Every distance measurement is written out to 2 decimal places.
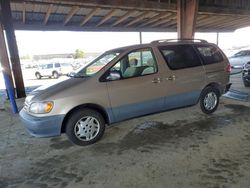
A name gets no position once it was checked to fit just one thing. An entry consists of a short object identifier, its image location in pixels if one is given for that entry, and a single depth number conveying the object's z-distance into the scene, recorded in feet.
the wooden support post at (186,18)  26.77
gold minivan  10.80
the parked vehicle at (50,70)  65.92
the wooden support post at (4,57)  22.86
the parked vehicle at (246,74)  24.39
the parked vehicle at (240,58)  43.80
